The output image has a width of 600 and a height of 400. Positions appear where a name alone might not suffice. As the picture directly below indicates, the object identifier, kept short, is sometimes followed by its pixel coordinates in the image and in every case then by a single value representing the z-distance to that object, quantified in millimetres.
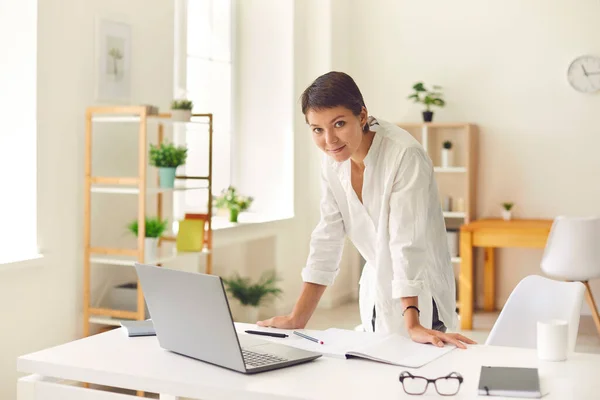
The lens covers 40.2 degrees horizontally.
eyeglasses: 1702
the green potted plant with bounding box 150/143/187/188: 4195
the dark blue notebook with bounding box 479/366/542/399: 1678
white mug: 1933
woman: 2184
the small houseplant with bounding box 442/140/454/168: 6414
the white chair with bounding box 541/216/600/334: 5207
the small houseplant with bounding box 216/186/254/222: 5587
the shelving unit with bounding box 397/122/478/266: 6291
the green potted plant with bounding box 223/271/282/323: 5293
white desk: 1722
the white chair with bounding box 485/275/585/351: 2512
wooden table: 5684
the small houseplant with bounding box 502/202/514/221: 6316
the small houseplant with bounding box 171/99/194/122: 4246
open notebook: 1957
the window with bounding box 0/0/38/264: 3764
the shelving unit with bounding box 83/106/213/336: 3910
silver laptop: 1822
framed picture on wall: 4168
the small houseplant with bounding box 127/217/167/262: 3982
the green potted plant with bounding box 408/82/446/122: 6355
